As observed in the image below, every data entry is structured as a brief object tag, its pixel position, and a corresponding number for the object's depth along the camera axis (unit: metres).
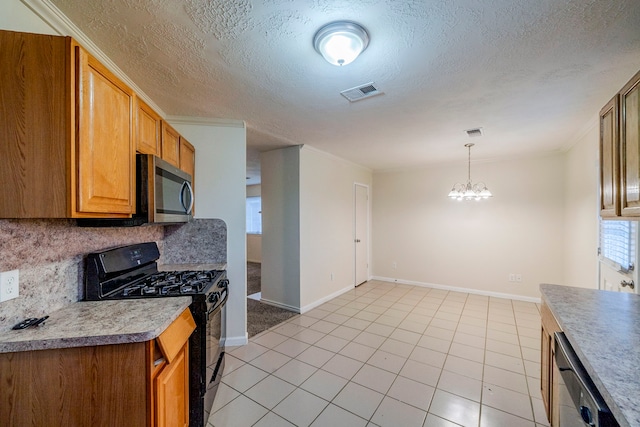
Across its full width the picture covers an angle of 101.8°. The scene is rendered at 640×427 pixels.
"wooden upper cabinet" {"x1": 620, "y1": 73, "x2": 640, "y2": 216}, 1.29
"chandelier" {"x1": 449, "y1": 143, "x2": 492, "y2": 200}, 3.74
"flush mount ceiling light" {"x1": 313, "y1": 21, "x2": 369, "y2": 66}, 1.39
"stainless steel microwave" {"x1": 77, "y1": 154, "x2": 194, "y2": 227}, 1.63
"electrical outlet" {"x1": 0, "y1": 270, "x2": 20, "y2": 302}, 1.11
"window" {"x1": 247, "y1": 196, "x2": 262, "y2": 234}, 7.87
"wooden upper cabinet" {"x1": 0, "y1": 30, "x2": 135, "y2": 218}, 1.08
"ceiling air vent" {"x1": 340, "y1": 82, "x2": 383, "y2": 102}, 2.04
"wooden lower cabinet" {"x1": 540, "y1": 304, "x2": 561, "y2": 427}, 1.51
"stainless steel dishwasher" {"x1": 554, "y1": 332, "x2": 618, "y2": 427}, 0.85
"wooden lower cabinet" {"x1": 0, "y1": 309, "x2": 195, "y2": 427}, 1.06
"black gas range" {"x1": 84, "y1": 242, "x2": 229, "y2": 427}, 1.61
